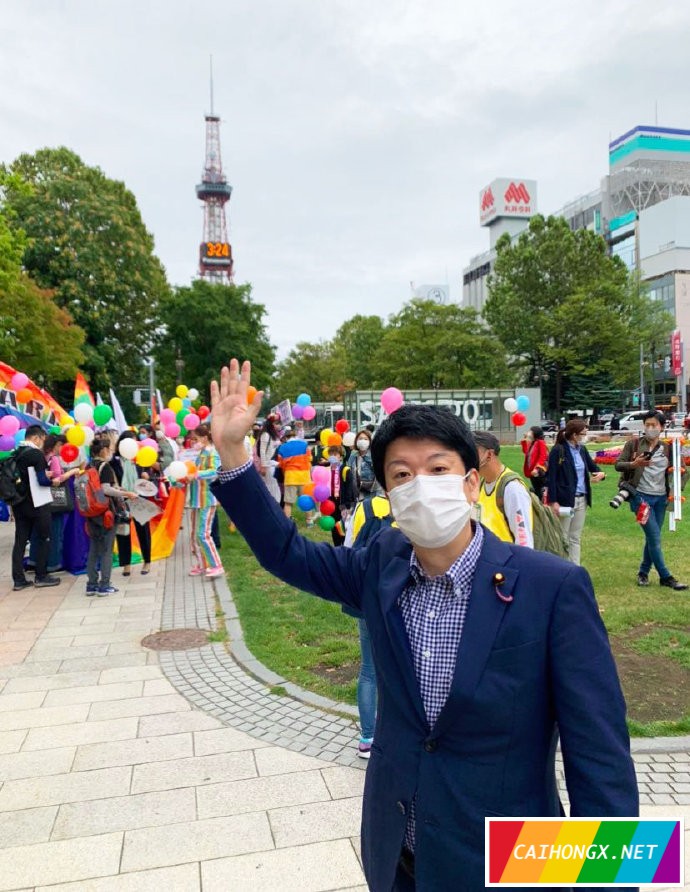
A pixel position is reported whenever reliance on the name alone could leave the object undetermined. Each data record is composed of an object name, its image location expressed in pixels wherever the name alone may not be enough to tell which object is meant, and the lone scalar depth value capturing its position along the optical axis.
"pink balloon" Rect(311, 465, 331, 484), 8.74
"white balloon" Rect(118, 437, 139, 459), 8.68
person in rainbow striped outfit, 8.43
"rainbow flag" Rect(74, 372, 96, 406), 11.62
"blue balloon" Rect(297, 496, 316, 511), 9.12
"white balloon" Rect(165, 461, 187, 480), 8.12
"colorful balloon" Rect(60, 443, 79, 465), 8.99
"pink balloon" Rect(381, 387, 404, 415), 7.45
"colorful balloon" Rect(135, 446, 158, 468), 8.87
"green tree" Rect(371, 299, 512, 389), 42.88
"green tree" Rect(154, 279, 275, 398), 38.31
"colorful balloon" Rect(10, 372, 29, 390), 10.25
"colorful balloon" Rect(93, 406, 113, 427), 9.87
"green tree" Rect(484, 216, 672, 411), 41.56
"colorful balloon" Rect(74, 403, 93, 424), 9.98
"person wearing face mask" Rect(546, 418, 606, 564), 7.70
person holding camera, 7.59
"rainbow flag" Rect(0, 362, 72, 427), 10.44
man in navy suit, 1.44
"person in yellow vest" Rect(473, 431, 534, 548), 4.09
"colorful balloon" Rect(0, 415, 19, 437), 9.06
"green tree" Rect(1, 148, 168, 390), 29.44
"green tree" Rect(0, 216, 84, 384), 18.28
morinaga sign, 95.69
